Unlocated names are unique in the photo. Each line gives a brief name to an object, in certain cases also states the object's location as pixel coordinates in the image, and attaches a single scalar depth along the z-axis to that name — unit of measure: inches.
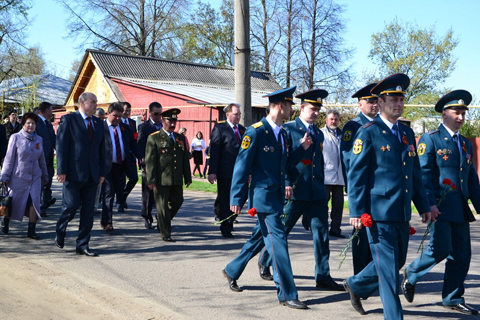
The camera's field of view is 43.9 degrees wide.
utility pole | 427.5
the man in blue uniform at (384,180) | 191.0
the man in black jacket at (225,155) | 368.8
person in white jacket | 379.6
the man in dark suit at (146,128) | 414.8
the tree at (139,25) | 1866.4
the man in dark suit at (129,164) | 414.5
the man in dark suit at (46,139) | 436.5
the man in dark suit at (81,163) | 302.2
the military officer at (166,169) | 346.3
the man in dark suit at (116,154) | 376.2
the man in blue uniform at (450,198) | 216.5
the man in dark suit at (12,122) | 531.2
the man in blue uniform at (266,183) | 220.8
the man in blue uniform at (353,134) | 238.4
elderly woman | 350.6
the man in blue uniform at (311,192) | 247.0
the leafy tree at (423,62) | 1939.0
